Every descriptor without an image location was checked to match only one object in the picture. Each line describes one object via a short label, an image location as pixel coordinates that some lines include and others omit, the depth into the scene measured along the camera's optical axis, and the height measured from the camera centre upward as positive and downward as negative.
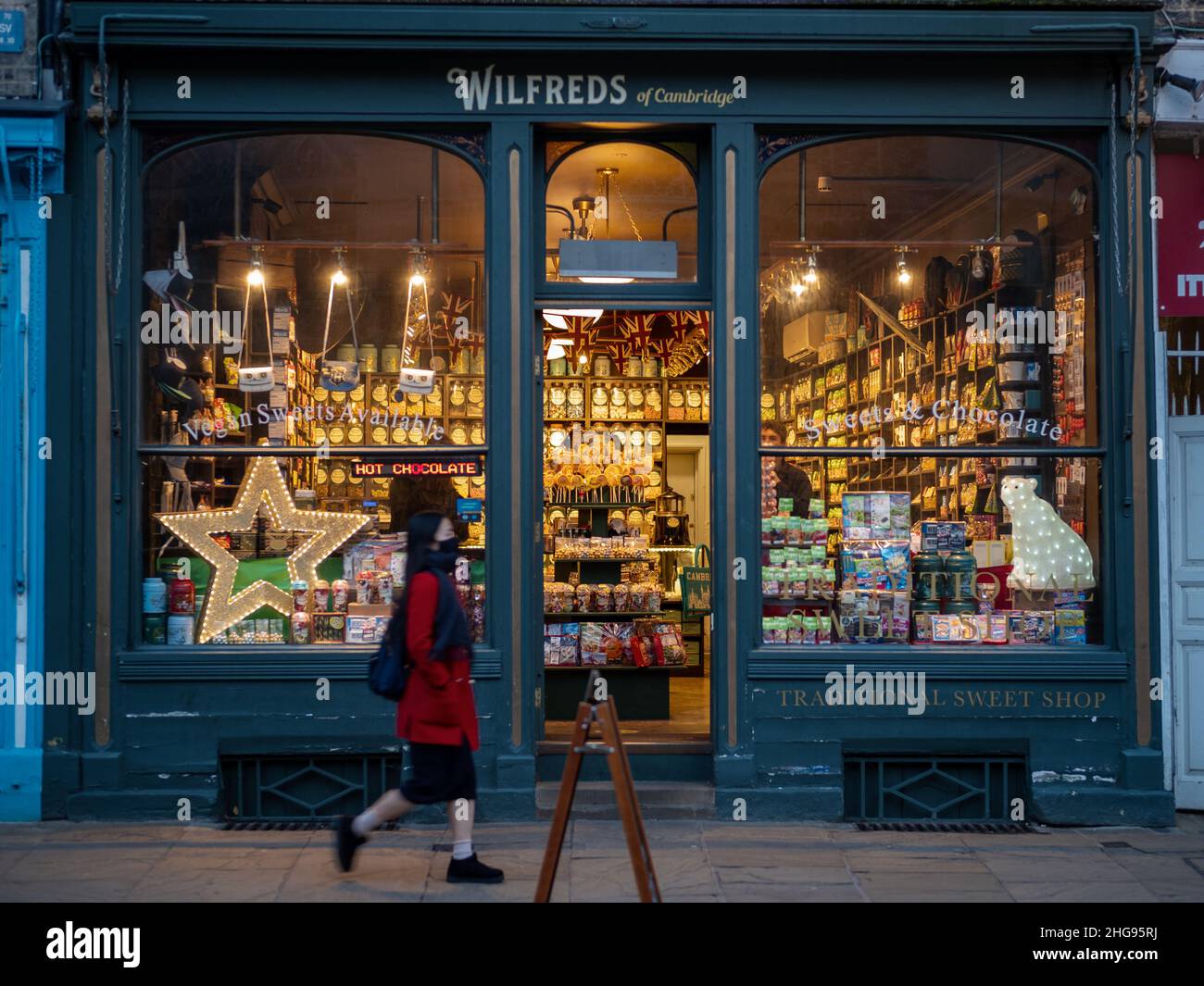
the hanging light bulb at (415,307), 8.58 +1.45
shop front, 8.09 +0.96
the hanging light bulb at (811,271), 8.62 +1.68
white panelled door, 8.45 -0.56
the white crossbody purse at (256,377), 8.50 +0.97
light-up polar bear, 8.48 -0.18
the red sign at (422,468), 8.41 +0.36
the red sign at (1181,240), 8.41 +1.84
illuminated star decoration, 8.40 -0.06
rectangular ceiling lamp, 8.60 +1.78
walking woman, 6.44 -0.82
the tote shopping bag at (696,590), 9.87 -0.52
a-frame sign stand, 5.62 -1.19
